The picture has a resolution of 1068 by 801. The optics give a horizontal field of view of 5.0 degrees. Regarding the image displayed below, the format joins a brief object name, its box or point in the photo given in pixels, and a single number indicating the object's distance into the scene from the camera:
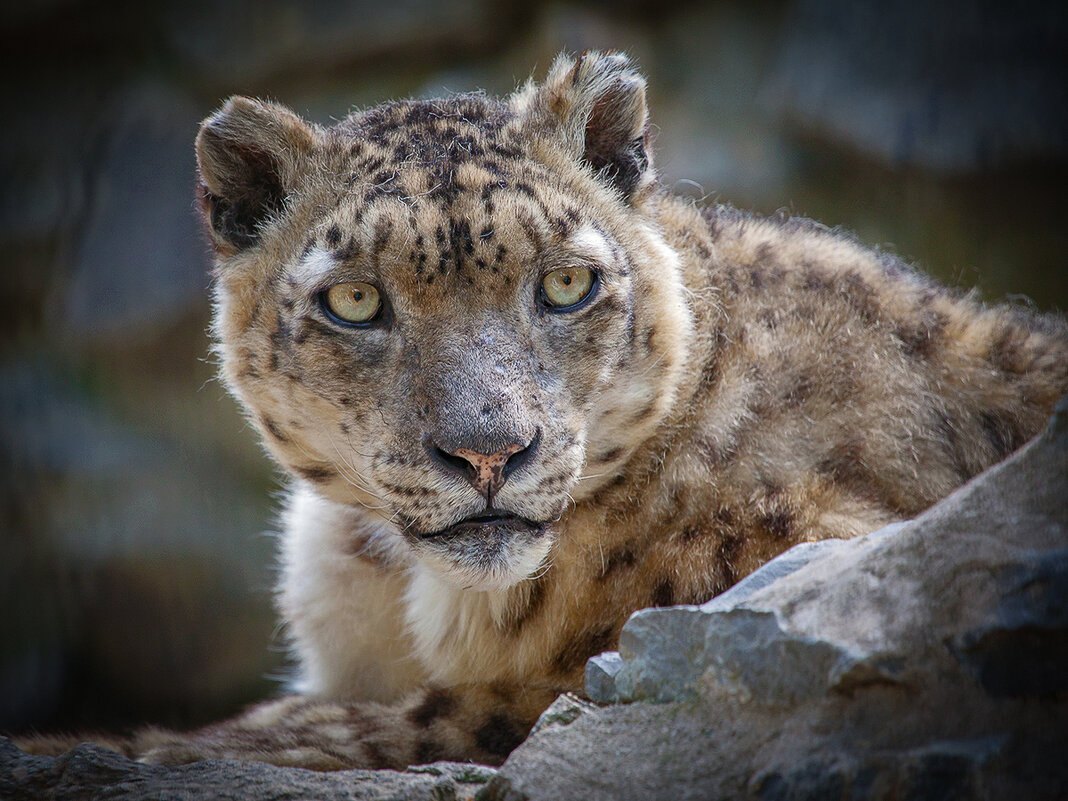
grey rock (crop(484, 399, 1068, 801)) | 4.31
